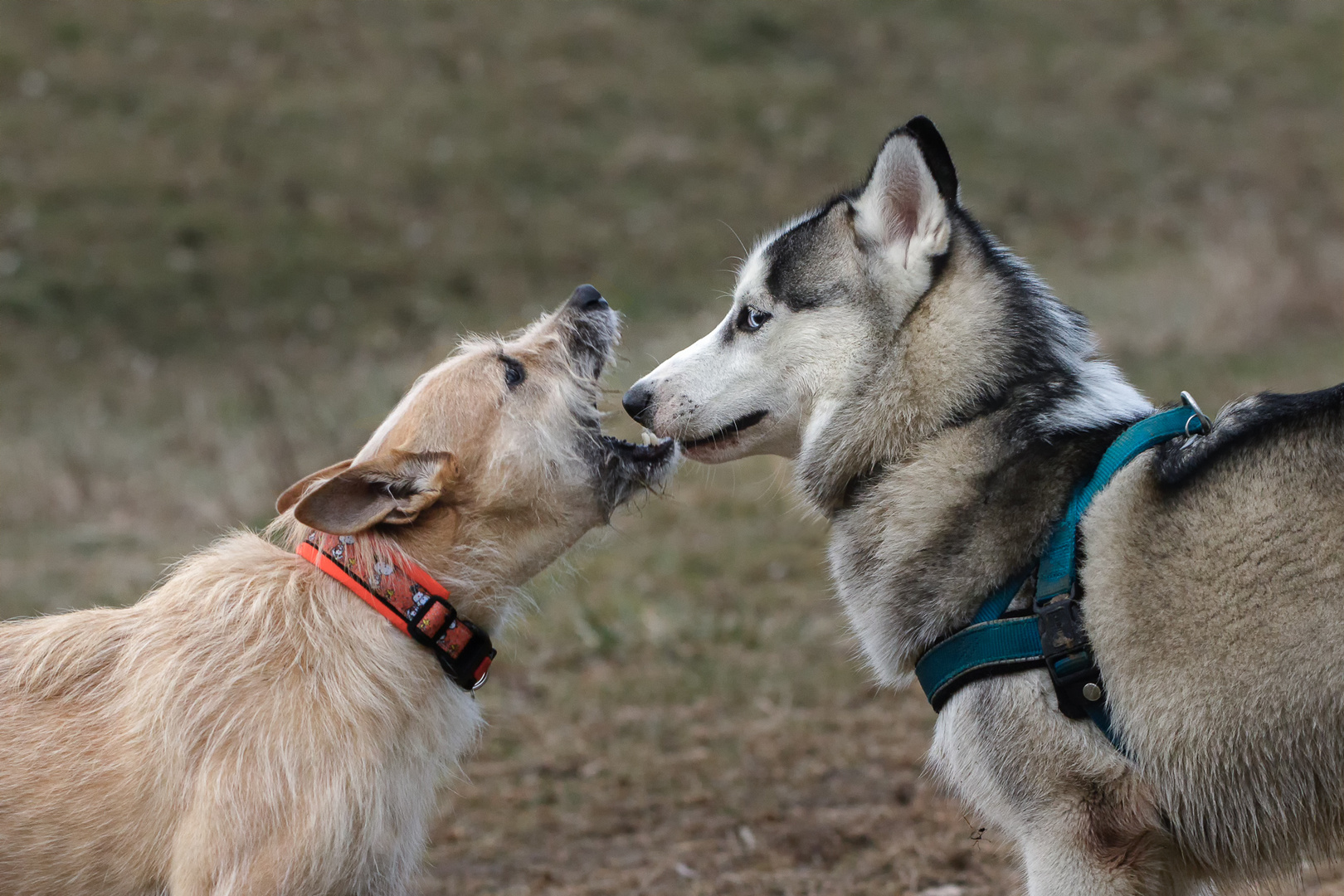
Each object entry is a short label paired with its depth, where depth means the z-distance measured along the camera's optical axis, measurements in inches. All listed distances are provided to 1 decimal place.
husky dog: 217.5
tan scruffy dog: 235.8
